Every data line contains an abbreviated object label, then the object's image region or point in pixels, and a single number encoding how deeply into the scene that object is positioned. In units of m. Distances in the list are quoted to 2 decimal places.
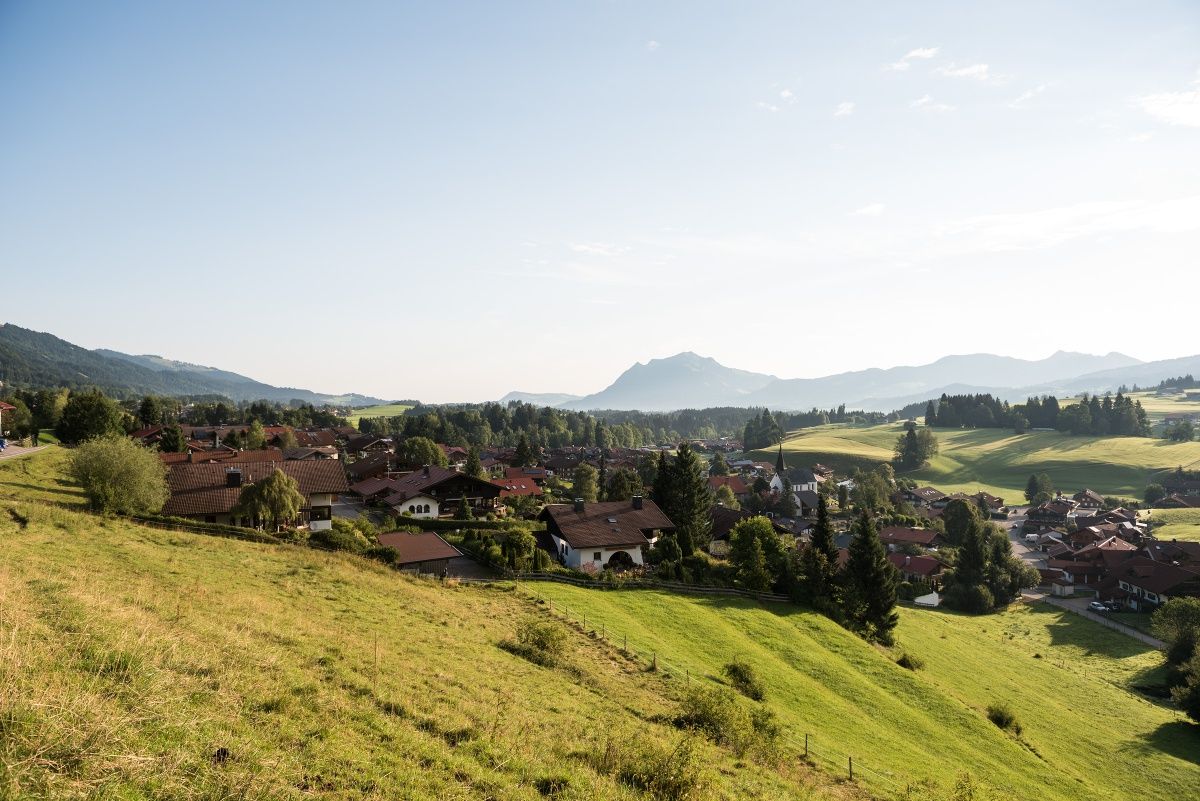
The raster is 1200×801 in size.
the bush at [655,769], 14.49
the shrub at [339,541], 44.12
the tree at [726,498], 118.27
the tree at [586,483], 100.94
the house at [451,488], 74.81
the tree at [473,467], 102.06
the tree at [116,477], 43.75
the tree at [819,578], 50.22
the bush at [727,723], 21.09
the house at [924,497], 141.50
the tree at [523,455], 146.38
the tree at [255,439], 113.81
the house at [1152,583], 76.06
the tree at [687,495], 67.75
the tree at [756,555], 50.22
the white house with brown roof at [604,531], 55.97
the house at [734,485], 133.62
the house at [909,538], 100.25
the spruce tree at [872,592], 49.71
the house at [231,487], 51.38
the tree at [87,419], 83.88
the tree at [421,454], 111.38
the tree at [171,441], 93.56
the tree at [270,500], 49.59
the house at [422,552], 44.41
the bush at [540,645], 25.86
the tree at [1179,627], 54.00
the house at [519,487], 97.25
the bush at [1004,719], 35.53
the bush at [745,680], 29.00
